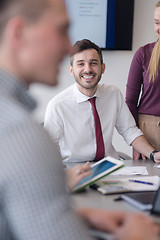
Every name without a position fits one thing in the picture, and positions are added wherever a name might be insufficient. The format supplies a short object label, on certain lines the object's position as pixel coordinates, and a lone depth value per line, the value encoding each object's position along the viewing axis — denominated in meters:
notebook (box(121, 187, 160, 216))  1.27
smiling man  2.36
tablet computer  1.51
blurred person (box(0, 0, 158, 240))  0.71
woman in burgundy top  2.69
